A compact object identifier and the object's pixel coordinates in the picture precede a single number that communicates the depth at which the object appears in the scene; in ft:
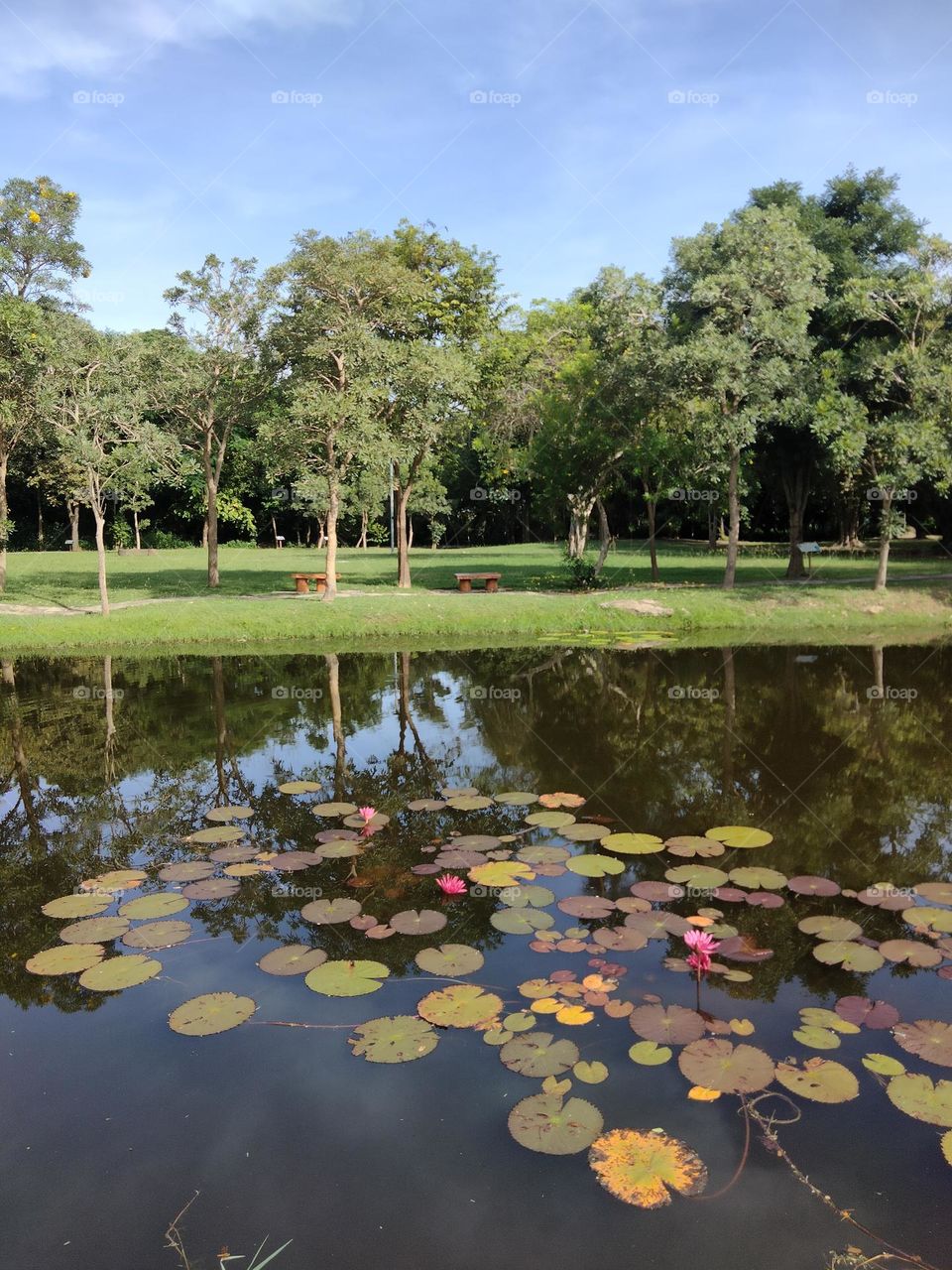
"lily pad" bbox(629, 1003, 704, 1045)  19.20
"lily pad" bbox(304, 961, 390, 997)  21.39
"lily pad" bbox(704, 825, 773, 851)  30.27
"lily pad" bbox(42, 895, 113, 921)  26.05
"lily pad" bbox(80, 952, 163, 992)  22.25
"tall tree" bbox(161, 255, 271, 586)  94.22
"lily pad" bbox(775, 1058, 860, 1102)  17.34
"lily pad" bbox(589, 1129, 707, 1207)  15.23
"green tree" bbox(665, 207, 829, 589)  84.07
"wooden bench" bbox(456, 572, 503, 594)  101.06
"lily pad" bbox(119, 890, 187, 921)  25.98
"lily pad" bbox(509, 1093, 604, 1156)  16.22
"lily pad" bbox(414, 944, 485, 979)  22.20
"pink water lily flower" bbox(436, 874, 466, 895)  25.96
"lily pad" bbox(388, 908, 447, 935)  24.21
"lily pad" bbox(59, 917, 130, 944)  24.47
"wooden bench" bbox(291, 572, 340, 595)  101.81
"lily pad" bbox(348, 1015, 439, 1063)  18.94
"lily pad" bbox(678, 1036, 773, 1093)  17.67
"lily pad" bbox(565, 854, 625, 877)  28.17
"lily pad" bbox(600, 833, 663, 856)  29.73
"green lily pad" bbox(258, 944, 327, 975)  22.58
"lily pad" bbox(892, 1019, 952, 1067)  18.53
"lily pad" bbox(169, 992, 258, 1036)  20.25
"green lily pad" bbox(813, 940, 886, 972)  22.25
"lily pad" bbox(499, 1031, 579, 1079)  18.33
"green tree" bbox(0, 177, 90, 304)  110.01
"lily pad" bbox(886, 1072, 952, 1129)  16.81
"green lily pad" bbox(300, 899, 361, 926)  25.09
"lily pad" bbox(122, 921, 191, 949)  24.22
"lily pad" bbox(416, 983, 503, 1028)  20.07
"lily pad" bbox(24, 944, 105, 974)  23.02
